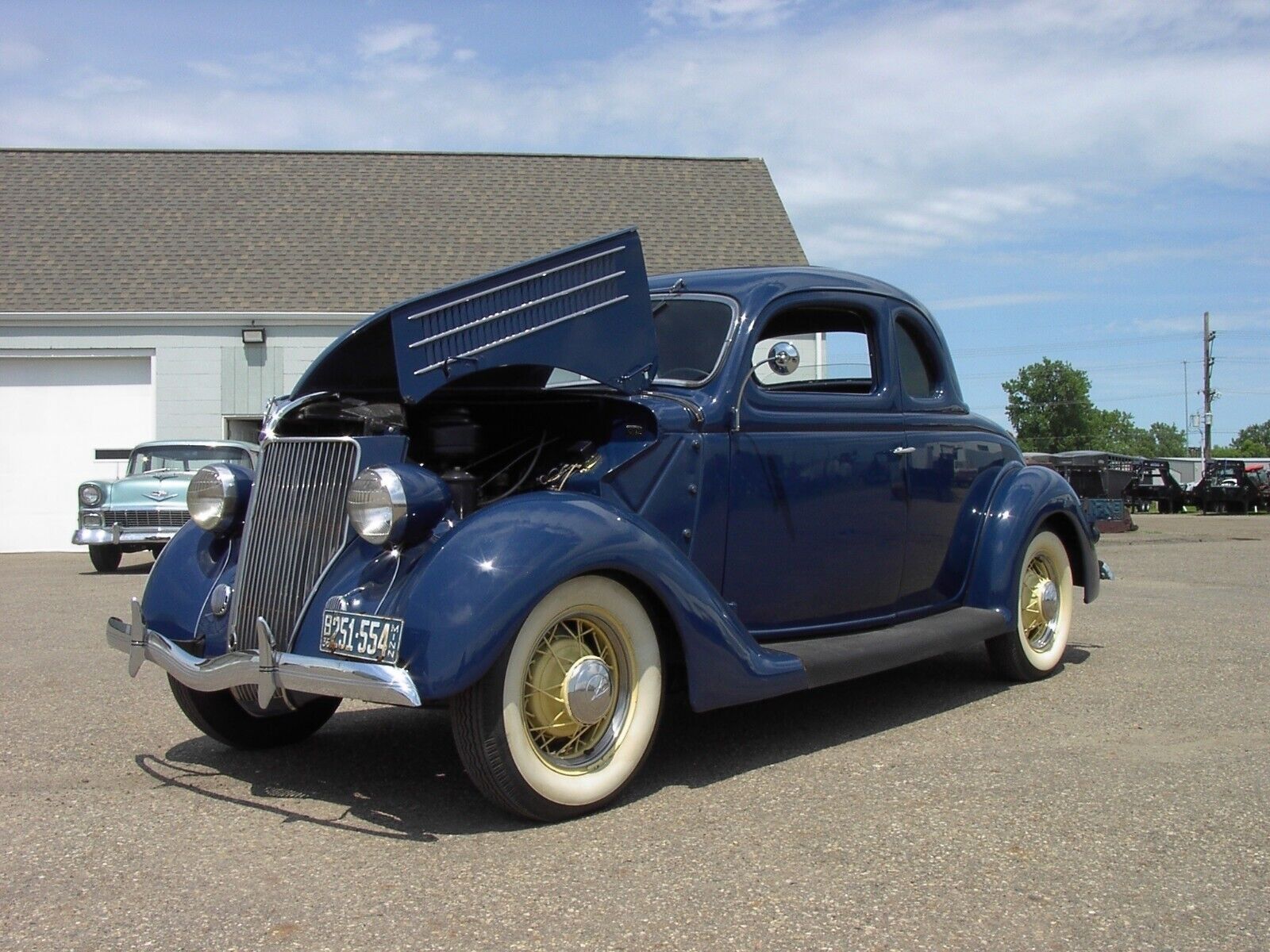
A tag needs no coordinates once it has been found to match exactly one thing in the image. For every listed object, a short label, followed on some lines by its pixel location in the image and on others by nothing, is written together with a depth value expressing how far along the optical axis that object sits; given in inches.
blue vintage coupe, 146.6
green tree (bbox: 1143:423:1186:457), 5757.9
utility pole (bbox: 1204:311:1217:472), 2217.0
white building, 762.2
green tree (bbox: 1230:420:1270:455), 4729.3
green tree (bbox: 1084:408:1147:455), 4247.5
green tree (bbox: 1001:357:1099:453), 3491.6
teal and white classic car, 545.6
